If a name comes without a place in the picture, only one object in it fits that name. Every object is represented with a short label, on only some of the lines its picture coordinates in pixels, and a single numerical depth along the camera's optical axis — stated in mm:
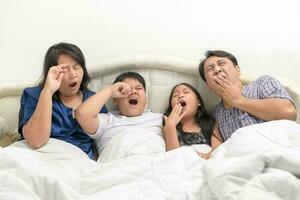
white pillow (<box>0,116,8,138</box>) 1582
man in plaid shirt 1451
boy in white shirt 1473
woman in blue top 1380
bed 877
